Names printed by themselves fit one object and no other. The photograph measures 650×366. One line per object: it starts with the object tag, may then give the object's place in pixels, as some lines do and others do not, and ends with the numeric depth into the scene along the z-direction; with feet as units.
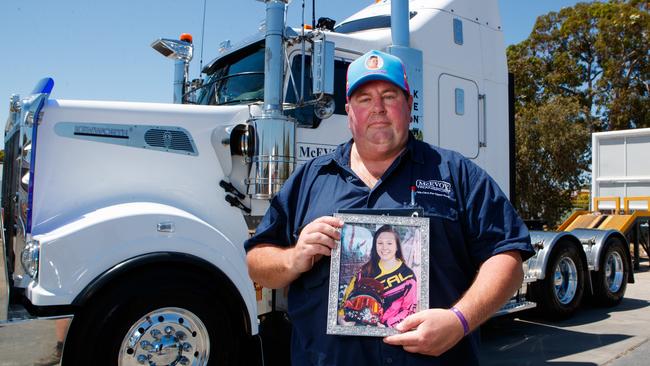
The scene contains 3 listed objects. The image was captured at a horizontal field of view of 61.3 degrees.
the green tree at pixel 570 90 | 56.80
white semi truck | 10.28
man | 5.27
